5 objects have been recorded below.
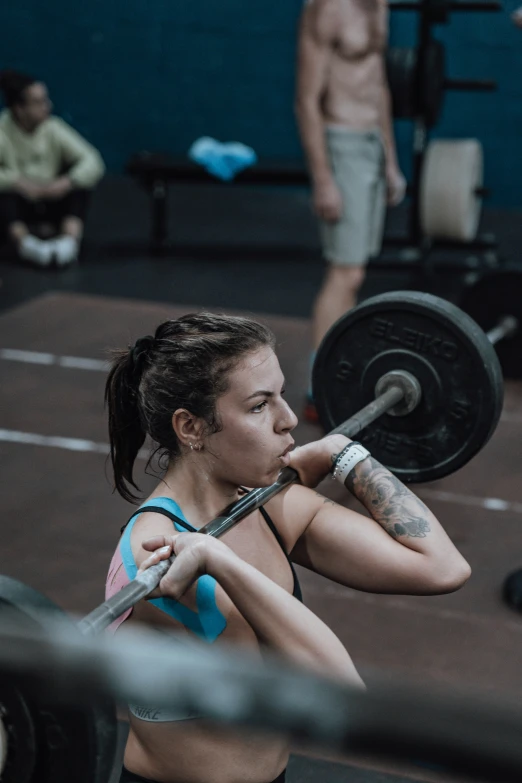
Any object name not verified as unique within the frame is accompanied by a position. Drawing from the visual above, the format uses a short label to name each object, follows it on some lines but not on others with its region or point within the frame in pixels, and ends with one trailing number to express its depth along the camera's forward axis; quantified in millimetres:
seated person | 5996
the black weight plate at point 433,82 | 5371
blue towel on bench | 6375
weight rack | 5293
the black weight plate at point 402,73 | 5363
